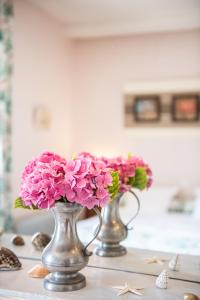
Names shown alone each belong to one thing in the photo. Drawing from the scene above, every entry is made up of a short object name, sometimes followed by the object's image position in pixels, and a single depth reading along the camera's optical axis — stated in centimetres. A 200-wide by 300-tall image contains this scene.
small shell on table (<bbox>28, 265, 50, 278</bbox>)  138
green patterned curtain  322
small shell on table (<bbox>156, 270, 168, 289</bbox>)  130
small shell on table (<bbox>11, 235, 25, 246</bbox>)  179
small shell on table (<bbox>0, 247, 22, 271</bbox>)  145
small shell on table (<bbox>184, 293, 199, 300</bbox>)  119
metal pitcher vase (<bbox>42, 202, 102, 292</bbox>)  126
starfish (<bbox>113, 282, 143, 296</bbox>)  126
